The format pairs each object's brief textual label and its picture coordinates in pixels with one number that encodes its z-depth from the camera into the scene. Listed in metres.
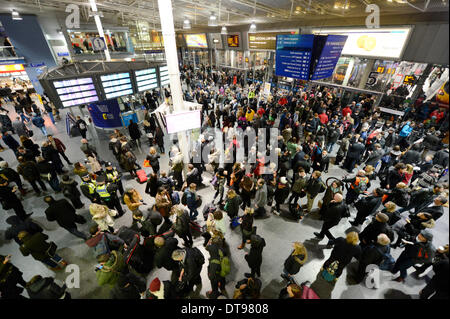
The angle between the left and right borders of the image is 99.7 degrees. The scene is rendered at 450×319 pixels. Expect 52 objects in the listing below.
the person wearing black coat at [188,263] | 3.39
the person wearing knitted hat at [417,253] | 3.47
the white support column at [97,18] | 8.16
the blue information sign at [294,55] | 6.65
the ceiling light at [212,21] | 9.04
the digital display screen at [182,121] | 5.26
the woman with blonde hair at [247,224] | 4.11
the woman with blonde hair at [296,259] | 3.34
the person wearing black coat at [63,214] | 4.41
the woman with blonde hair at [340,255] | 3.55
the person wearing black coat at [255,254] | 3.50
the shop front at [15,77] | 15.92
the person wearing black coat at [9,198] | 5.07
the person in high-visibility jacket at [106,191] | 4.91
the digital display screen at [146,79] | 9.31
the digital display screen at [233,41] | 16.17
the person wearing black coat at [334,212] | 4.45
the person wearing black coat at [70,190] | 5.11
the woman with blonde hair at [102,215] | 4.24
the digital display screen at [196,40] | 20.24
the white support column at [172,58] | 4.63
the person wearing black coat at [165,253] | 3.50
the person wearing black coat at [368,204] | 4.78
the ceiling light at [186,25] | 10.95
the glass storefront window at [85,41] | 17.94
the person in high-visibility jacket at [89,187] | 5.03
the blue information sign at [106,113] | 10.89
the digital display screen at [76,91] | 7.29
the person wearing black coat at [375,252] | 3.56
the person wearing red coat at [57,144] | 7.05
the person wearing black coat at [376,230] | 3.97
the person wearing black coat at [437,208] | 4.09
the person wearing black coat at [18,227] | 4.00
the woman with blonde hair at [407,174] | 5.39
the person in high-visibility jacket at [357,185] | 5.30
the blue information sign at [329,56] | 6.45
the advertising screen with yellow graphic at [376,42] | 8.18
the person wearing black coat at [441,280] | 2.43
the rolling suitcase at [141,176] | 7.18
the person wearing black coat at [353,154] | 7.09
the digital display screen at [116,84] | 8.30
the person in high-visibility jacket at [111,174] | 5.43
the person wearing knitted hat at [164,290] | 3.01
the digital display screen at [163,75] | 10.38
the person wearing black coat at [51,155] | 6.64
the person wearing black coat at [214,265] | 3.27
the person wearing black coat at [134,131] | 8.80
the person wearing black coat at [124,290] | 2.95
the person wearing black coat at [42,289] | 2.92
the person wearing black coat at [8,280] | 3.38
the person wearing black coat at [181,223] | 4.19
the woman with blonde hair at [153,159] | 6.36
